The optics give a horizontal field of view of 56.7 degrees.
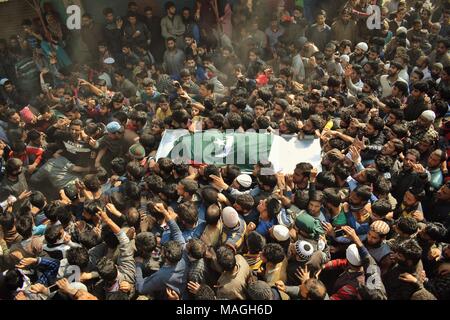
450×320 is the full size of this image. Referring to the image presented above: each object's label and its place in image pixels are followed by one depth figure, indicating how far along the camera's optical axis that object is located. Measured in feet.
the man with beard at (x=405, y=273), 10.98
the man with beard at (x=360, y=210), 12.98
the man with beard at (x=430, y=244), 12.00
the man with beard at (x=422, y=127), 16.90
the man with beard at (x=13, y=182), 16.19
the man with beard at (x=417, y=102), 18.80
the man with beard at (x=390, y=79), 20.25
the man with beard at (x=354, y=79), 20.74
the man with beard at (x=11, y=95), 24.30
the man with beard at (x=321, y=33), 26.43
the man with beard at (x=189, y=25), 27.96
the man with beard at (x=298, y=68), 23.43
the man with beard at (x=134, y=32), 27.76
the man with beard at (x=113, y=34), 27.99
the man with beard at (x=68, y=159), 17.52
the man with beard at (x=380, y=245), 11.80
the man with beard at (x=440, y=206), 14.10
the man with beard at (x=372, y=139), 16.29
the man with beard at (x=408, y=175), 14.73
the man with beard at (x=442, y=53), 22.61
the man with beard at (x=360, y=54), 23.45
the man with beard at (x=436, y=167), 15.11
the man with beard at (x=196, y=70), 24.36
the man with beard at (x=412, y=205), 13.73
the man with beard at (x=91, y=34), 28.05
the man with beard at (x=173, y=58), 25.95
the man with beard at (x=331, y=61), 22.40
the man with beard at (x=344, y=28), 26.53
